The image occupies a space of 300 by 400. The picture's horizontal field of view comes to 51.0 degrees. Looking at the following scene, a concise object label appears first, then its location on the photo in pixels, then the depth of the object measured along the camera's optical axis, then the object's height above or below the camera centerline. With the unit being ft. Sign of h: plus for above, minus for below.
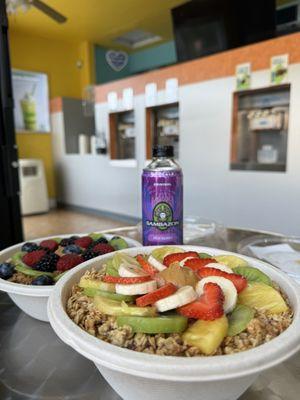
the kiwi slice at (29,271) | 2.06 -0.82
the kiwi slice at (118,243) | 2.51 -0.79
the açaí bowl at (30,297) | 1.82 -0.90
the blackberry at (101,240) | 2.56 -0.78
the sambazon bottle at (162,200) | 2.36 -0.42
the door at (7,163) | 6.21 -0.34
